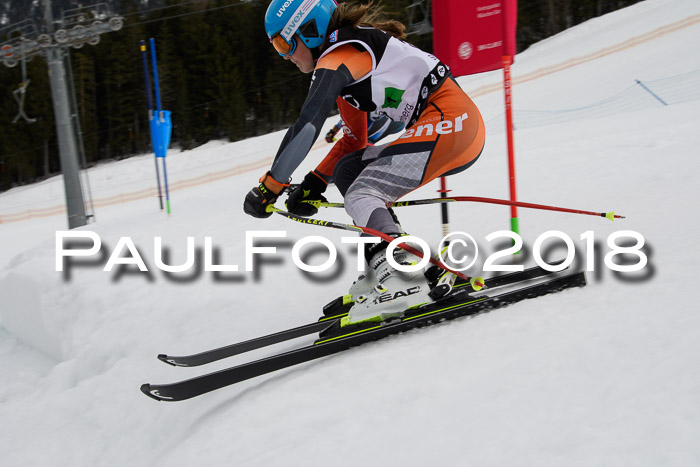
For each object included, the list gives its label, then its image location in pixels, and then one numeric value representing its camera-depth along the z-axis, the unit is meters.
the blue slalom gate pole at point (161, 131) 7.75
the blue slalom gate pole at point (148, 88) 7.57
